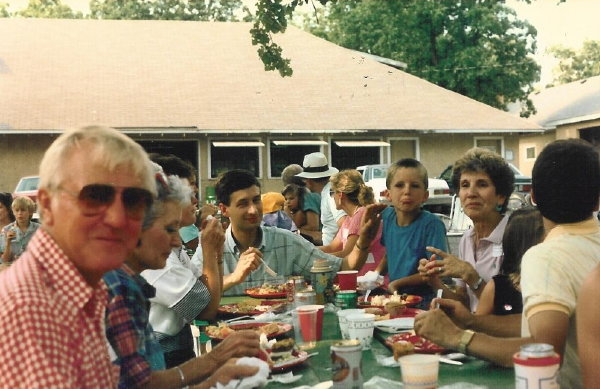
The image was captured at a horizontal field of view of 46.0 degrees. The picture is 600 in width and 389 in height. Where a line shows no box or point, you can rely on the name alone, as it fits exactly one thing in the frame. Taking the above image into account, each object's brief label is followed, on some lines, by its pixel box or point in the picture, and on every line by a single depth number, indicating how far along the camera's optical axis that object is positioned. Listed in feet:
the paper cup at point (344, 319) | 11.22
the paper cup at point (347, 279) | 14.19
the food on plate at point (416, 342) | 10.11
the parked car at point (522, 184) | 56.13
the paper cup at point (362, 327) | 10.89
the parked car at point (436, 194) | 61.03
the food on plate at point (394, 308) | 12.85
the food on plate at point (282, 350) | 10.28
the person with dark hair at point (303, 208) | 31.27
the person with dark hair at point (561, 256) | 7.55
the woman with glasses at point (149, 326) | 8.25
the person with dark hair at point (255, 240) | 17.24
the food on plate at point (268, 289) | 16.62
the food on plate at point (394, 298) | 13.85
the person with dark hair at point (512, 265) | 10.49
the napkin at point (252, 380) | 8.93
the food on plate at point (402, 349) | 9.52
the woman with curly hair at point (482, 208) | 14.70
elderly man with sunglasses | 5.69
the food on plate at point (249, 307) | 14.69
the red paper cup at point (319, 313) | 11.65
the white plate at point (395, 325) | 11.91
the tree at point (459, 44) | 101.86
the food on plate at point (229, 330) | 11.82
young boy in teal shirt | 17.35
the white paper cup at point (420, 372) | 7.29
